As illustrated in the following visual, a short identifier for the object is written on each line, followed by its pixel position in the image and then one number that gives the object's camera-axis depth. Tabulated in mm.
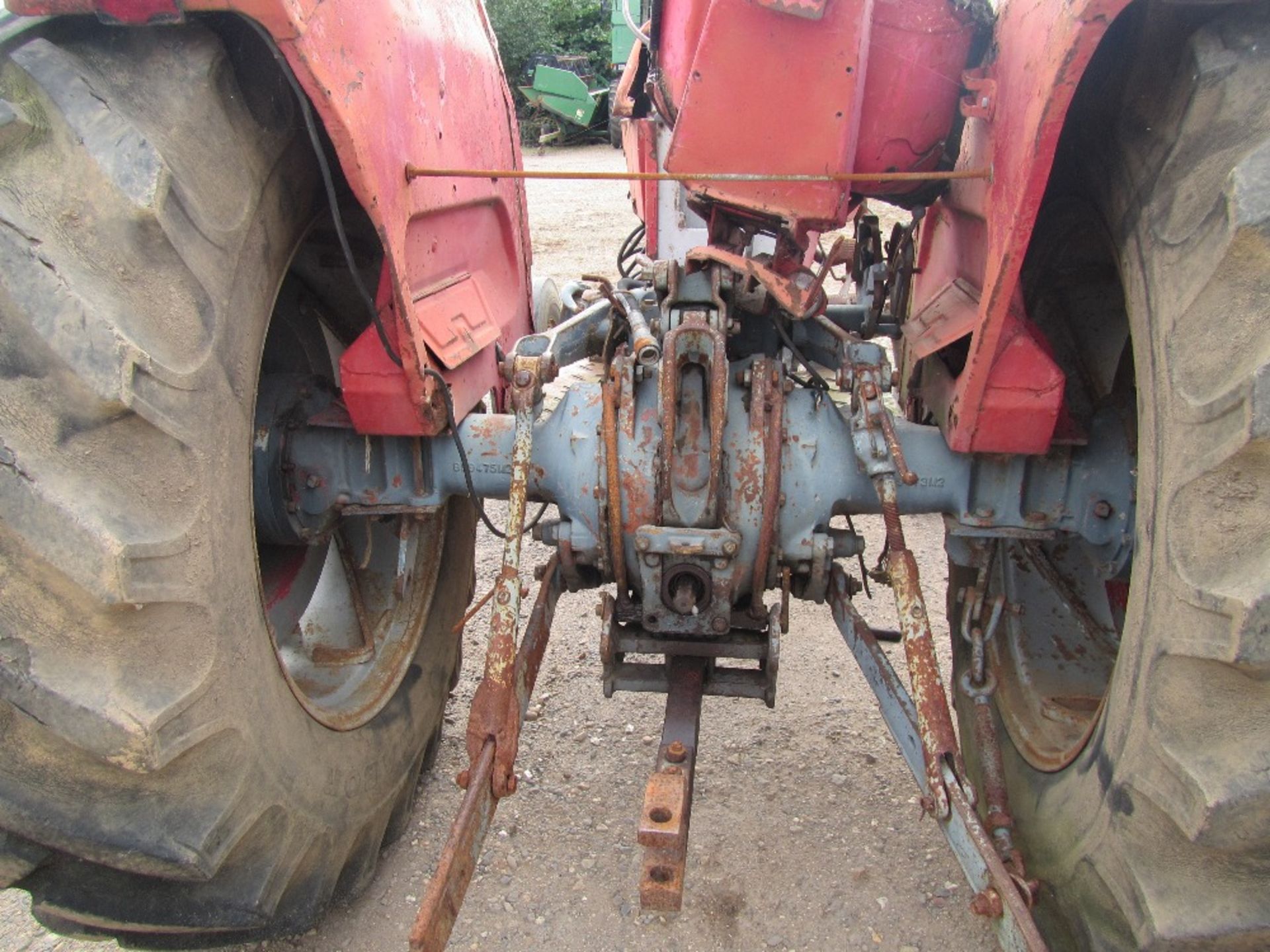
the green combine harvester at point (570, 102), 17109
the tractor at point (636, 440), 1109
